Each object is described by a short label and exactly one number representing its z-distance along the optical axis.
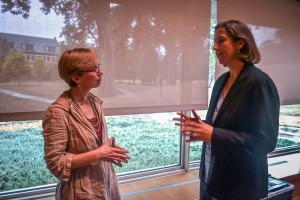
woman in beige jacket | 0.98
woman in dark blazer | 1.06
